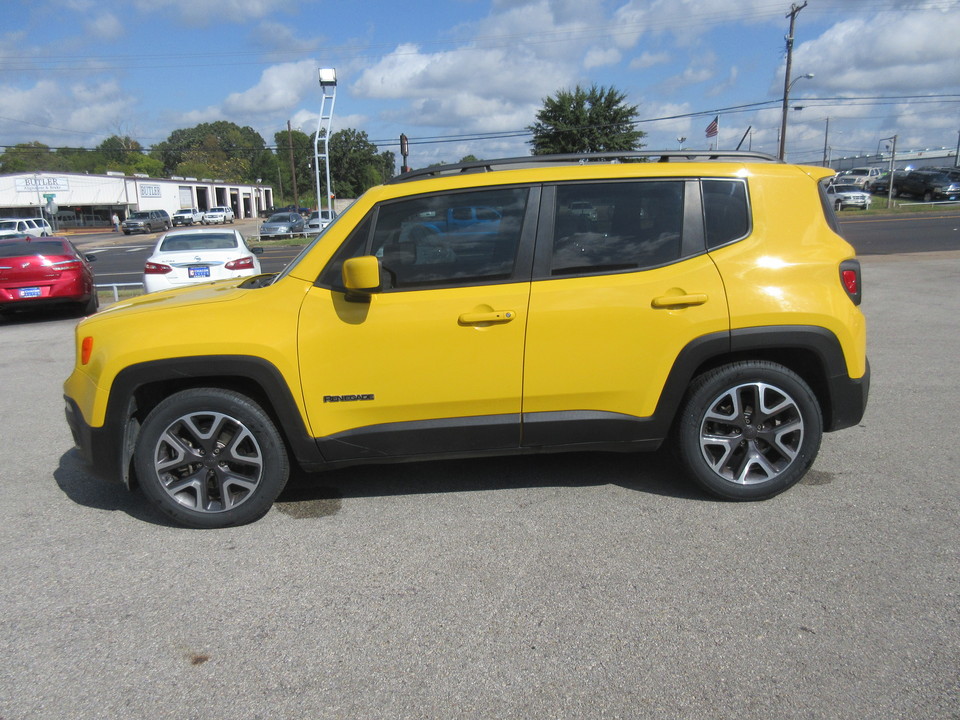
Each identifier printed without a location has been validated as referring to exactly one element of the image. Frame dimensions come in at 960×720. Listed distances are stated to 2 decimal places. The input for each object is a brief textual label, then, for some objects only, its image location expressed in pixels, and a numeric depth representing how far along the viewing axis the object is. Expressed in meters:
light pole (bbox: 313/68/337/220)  26.34
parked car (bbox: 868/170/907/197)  48.75
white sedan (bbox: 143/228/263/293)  11.30
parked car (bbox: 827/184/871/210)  41.41
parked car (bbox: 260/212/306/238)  40.59
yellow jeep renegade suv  3.92
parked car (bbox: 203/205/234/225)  66.50
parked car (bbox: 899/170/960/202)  42.75
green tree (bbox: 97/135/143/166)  124.25
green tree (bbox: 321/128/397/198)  94.50
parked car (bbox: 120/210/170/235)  60.72
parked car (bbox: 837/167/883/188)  58.16
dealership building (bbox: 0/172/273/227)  67.56
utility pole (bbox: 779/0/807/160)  42.44
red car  11.54
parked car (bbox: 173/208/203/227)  67.38
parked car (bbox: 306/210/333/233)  40.83
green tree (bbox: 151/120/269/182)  125.88
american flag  39.79
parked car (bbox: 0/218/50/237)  43.38
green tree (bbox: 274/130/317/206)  126.81
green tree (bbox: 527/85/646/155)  49.69
